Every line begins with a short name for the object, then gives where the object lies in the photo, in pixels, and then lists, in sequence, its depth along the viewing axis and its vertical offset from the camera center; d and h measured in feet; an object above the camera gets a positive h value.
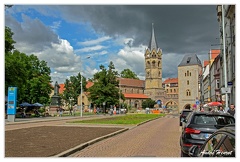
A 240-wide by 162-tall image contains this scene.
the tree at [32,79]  78.28 +7.26
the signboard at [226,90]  38.80 +0.89
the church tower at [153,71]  286.93 +36.43
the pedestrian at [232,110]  36.21 -3.13
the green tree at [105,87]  152.31 +5.72
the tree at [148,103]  264.37 -12.53
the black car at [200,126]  18.20 -3.17
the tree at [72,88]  223.48 +7.48
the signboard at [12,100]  66.25 -2.12
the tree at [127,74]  293.66 +32.37
